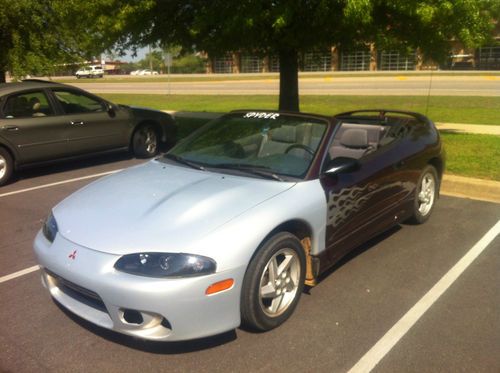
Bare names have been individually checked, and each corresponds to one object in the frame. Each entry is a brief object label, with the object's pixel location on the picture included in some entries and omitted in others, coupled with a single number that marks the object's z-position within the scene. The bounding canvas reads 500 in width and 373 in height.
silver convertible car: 2.79
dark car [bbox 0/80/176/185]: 7.35
